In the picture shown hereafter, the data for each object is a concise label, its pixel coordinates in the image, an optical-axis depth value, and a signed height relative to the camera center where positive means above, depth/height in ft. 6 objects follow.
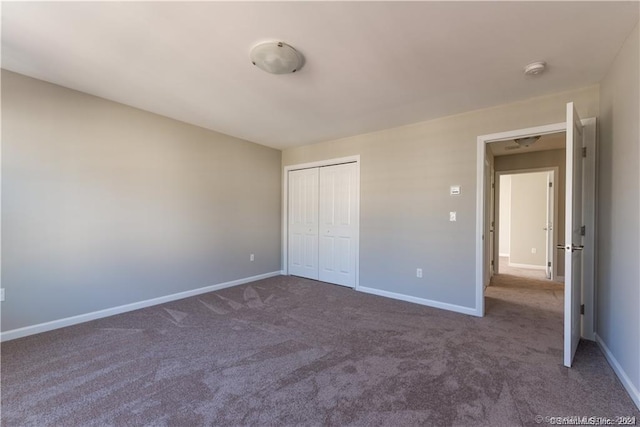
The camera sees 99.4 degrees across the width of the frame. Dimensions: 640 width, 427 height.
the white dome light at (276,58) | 6.69 +4.02
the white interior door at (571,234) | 6.73 -0.53
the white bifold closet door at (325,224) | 14.64 -0.66
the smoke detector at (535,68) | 7.38 +4.03
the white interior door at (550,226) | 17.04 -0.79
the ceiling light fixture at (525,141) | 12.59 +3.45
